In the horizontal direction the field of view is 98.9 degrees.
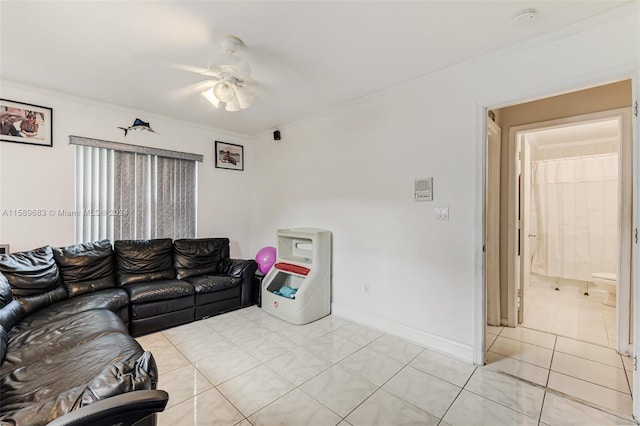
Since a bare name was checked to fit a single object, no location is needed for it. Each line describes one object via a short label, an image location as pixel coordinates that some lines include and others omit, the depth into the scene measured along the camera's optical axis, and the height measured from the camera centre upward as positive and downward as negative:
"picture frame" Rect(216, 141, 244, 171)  4.37 +0.91
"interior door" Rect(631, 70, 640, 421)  1.68 -0.18
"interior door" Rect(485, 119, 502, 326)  3.01 -0.19
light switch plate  2.46 -0.01
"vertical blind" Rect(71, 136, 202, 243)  3.24 +0.25
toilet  3.61 -0.94
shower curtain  4.15 -0.04
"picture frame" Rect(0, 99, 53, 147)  2.74 +0.90
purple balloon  3.93 -0.69
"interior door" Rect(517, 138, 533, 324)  3.13 -0.18
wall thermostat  2.54 +0.22
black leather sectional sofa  0.98 -0.81
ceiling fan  1.99 +1.06
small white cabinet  3.10 -0.82
